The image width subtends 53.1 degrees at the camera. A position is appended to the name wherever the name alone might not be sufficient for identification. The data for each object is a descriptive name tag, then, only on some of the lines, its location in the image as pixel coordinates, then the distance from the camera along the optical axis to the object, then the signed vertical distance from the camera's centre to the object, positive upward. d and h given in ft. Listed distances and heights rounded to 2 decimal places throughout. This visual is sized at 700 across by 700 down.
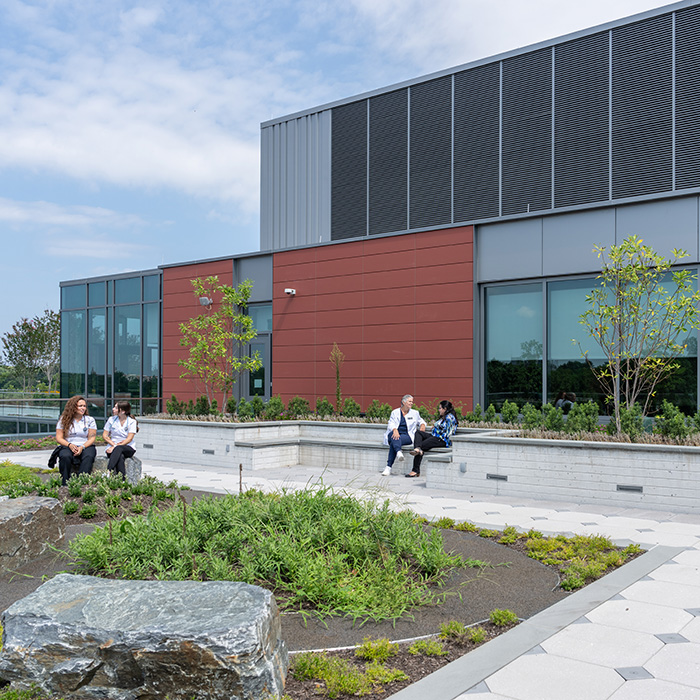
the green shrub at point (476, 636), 15.10 -5.70
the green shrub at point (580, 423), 37.14 -2.67
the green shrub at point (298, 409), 56.85 -2.98
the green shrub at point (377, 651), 14.19 -5.69
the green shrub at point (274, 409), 55.88 -2.96
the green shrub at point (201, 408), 58.75 -3.03
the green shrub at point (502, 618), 16.24 -5.71
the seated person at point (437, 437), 42.27 -3.91
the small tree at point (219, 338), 63.00 +3.11
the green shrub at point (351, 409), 54.65 -2.87
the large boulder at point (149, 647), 11.51 -4.63
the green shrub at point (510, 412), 47.60 -2.70
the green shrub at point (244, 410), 56.44 -3.08
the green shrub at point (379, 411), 52.90 -2.93
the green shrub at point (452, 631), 15.30 -5.66
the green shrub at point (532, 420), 39.37 -2.67
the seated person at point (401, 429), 42.93 -3.50
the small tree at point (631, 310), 36.19 +3.32
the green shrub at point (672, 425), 33.24 -2.49
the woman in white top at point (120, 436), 36.42 -3.41
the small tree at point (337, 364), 59.47 +0.71
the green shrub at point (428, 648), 14.40 -5.73
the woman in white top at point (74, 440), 34.35 -3.41
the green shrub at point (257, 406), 57.11 -2.83
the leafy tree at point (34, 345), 157.48 +6.00
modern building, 49.49 +12.87
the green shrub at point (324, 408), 55.93 -2.87
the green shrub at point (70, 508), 27.40 -5.34
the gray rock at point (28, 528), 20.61 -4.78
